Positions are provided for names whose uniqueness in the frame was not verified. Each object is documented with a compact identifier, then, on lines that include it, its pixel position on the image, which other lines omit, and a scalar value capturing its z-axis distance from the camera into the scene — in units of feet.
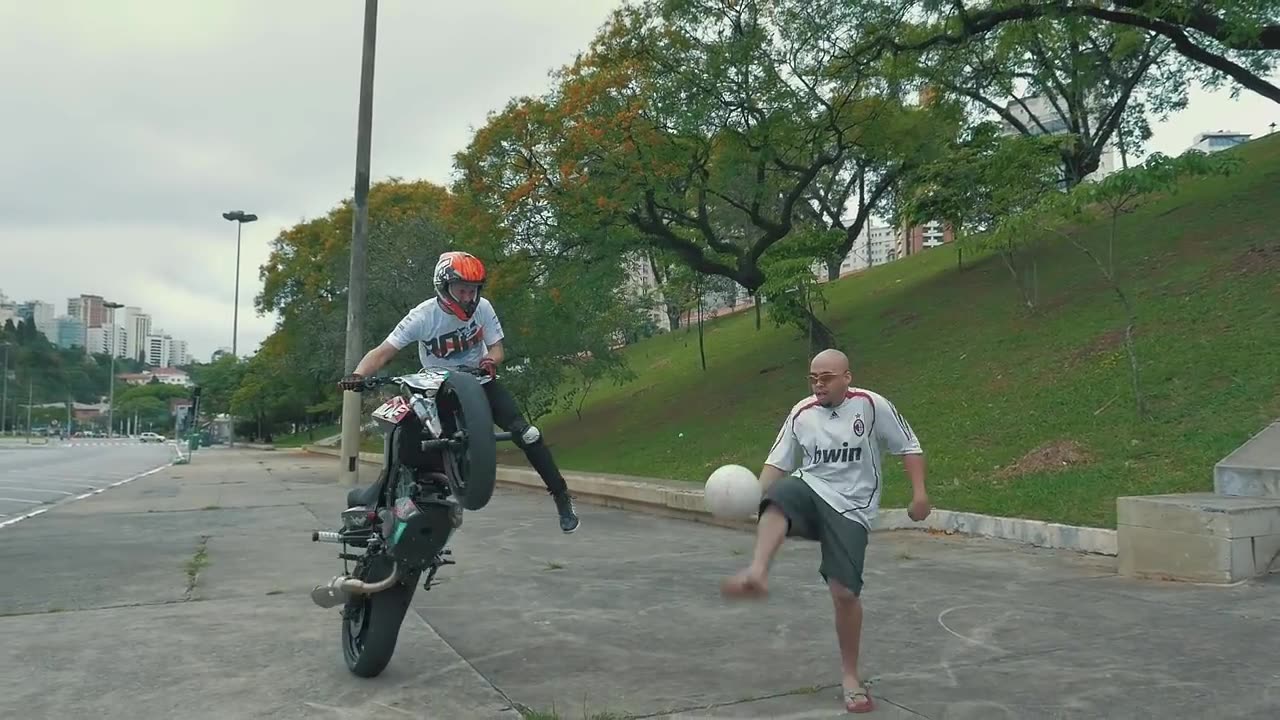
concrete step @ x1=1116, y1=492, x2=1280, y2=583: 20.61
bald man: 12.78
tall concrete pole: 50.93
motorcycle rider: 15.40
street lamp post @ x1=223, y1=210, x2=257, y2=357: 183.93
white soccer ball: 13.69
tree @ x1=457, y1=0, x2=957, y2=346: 61.57
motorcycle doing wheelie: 13.33
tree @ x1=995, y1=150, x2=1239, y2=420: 37.37
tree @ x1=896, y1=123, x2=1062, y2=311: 55.26
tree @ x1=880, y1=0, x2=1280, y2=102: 45.06
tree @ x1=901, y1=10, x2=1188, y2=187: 58.54
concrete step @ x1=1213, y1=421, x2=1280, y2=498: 23.43
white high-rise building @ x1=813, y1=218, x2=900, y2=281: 345.92
